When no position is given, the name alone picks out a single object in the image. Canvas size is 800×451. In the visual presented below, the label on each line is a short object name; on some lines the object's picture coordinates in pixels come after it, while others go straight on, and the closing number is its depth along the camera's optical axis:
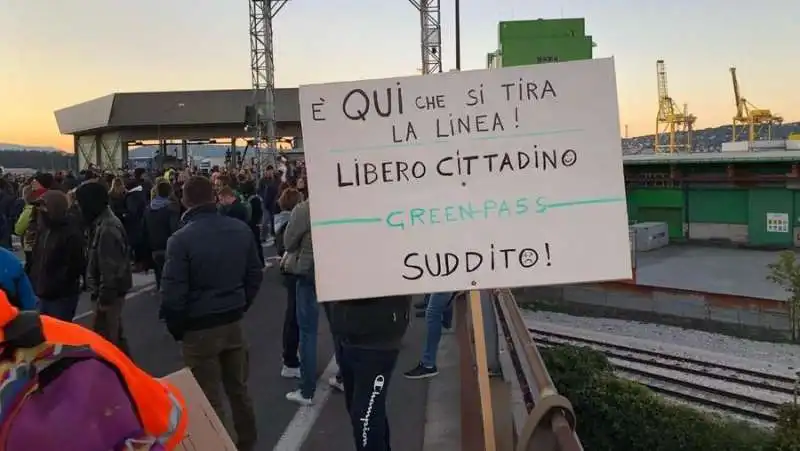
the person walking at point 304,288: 5.64
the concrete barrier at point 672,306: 26.53
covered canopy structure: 48.09
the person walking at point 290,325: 6.25
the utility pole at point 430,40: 41.25
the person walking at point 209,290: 4.23
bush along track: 14.36
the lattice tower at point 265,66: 32.41
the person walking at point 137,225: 10.08
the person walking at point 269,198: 16.28
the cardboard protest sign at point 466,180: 3.22
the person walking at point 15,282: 2.75
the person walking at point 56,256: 5.49
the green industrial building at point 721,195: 40.38
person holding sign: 3.91
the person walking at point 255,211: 13.03
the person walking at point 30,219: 7.74
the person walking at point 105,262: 5.58
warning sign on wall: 40.09
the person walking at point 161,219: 9.09
